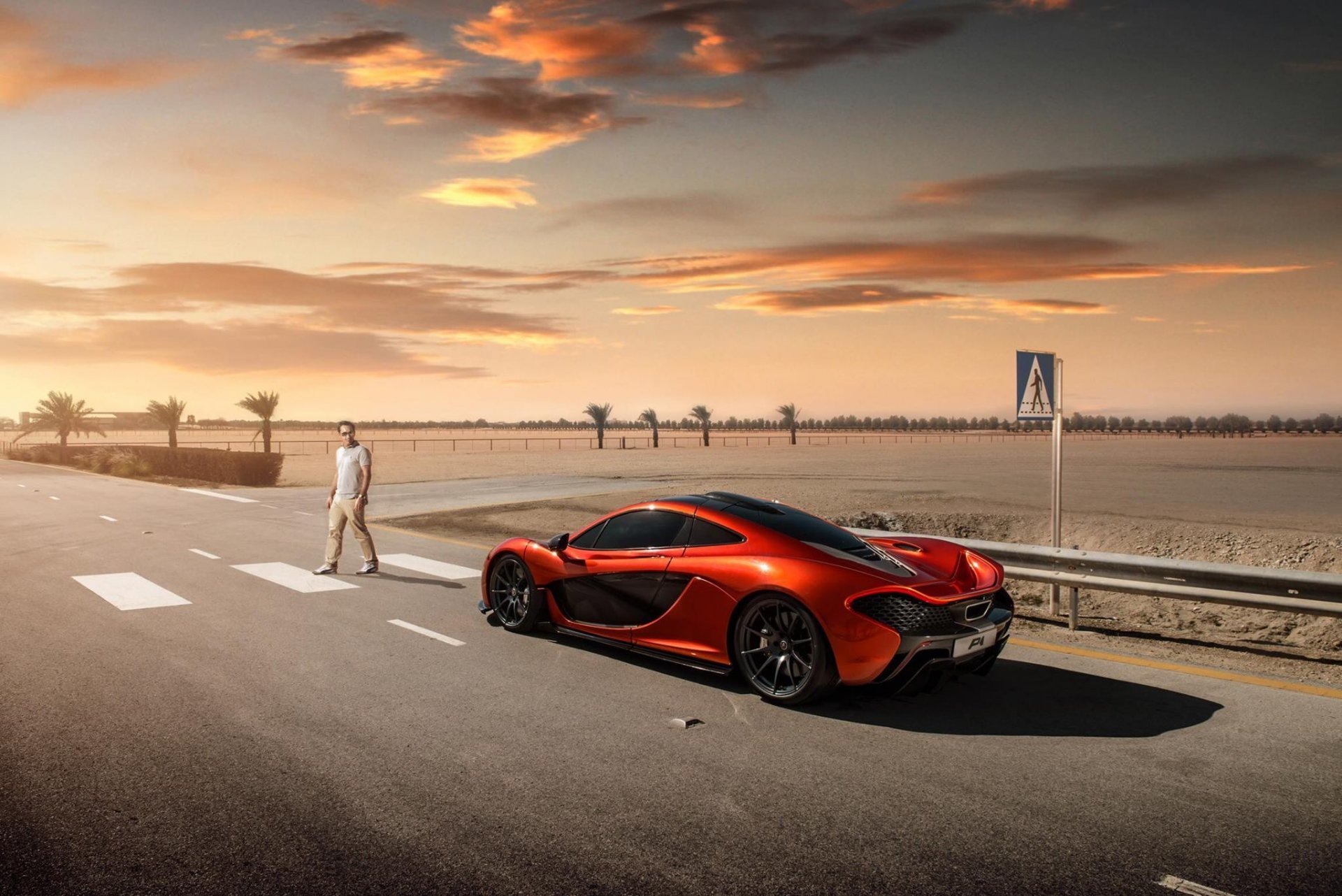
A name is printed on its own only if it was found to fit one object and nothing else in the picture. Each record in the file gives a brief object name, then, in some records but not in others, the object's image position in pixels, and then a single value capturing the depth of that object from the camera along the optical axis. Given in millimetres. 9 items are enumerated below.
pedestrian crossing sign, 10070
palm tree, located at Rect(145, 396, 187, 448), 58719
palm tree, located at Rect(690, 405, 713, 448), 101588
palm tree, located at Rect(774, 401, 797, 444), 111312
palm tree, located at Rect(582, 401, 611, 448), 99250
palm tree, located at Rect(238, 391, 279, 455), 57438
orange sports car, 5664
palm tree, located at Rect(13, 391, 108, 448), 75250
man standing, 11523
